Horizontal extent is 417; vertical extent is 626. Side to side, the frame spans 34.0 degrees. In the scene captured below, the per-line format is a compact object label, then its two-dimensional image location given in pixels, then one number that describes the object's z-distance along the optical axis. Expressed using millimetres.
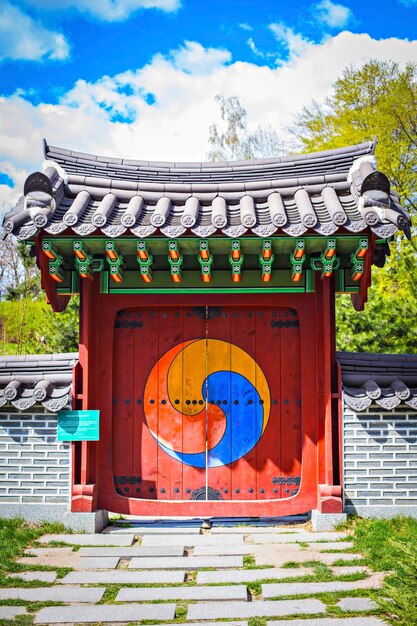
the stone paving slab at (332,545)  6340
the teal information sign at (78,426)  7266
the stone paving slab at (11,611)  4598
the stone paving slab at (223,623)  4452
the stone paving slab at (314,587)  5055
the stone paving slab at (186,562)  5859
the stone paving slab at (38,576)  5457
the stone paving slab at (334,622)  4402
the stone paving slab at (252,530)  7148
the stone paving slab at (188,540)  6652
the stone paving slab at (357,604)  4663
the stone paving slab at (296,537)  6695
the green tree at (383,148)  12969
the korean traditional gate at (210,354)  7262
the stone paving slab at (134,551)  6223
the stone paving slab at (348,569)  5504
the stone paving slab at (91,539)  6633
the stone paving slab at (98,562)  5859
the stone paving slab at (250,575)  5406
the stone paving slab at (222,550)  6249
